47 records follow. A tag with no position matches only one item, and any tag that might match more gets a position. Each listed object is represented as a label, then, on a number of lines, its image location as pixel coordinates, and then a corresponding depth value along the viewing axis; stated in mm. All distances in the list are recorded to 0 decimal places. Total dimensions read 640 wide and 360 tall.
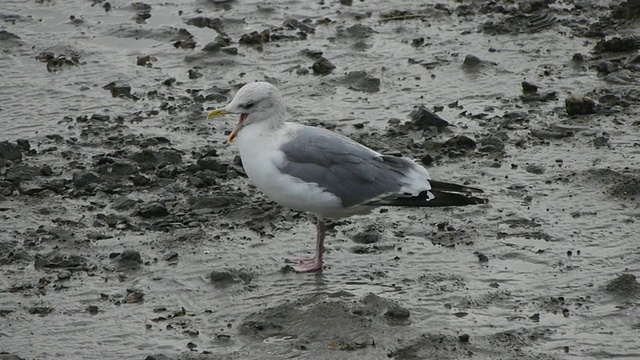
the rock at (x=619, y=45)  21203
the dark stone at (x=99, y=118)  18969
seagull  14305
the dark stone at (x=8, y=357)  11886
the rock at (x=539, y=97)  19453
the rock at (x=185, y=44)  21984
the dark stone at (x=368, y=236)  15148
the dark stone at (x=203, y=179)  16578
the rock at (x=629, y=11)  22859
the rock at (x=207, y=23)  23062
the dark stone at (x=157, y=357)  11867
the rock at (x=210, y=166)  17031
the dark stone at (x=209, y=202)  15945
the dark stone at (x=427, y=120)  18422
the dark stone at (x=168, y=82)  20359
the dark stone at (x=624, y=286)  13305
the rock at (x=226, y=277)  13953
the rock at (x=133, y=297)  13375
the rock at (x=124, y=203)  15844
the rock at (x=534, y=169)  16905
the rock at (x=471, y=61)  20984
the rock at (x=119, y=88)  20031
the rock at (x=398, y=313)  12977
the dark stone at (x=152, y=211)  15578
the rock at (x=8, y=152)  17281
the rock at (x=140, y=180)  16531
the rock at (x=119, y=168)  16891
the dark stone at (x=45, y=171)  16906
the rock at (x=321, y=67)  20766
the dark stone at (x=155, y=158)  17172
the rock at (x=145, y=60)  21297
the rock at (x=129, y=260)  14227
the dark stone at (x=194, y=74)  20719
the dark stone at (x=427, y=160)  17266
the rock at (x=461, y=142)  17687
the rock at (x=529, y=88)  19703
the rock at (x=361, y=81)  20250
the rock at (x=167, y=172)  16844
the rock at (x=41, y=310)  13078
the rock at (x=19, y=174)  16609
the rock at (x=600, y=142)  17656
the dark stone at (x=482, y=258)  14380
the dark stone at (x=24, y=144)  17731
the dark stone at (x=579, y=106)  18734
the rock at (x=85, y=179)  16469
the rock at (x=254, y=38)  22187
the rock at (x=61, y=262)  14141
